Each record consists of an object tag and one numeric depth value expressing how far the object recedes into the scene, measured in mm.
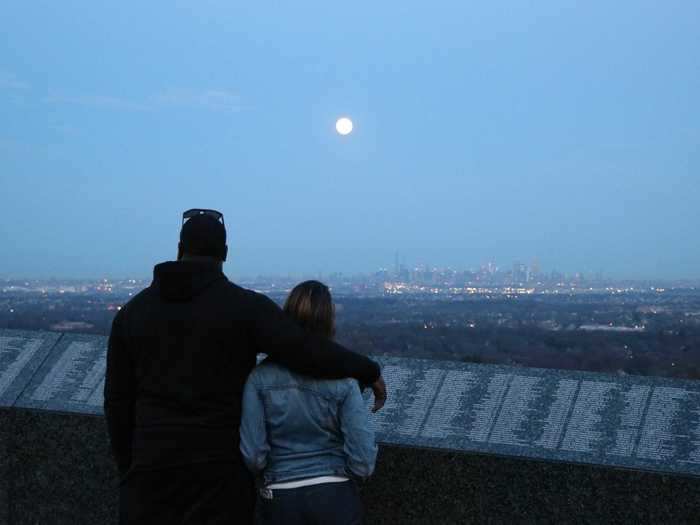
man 2791
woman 2824
